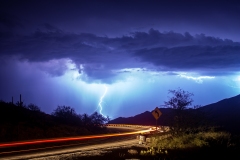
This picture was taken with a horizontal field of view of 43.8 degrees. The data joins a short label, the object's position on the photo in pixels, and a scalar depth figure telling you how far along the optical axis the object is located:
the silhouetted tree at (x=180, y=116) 25.33
